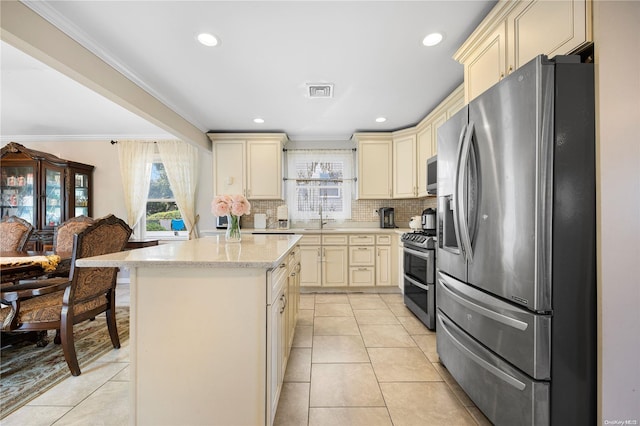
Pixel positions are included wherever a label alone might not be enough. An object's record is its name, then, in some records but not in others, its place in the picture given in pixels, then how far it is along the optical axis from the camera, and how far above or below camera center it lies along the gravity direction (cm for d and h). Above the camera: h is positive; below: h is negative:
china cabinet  373 +35
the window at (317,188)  455 +41
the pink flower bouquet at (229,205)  202 +6
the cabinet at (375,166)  418 +73
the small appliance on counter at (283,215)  426 -4
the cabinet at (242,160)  416 +82
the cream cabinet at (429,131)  273 +106
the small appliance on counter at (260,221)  437 -14
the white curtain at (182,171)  434 +68
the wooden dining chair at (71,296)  179 -60
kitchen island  126 -63
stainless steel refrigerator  110 -15
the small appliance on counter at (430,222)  296 -12
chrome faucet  448 -7
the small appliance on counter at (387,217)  430 -8
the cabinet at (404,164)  386 +71
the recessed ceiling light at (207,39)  196 +131
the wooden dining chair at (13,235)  268 -22
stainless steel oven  266 -70
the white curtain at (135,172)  434 +67
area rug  167 -114
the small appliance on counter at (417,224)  344 -16
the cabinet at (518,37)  120 +97
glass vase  215 -15
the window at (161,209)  454 +7
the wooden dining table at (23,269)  188 -42
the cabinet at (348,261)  391 -72
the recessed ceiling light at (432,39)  196 +130
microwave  287 +40
